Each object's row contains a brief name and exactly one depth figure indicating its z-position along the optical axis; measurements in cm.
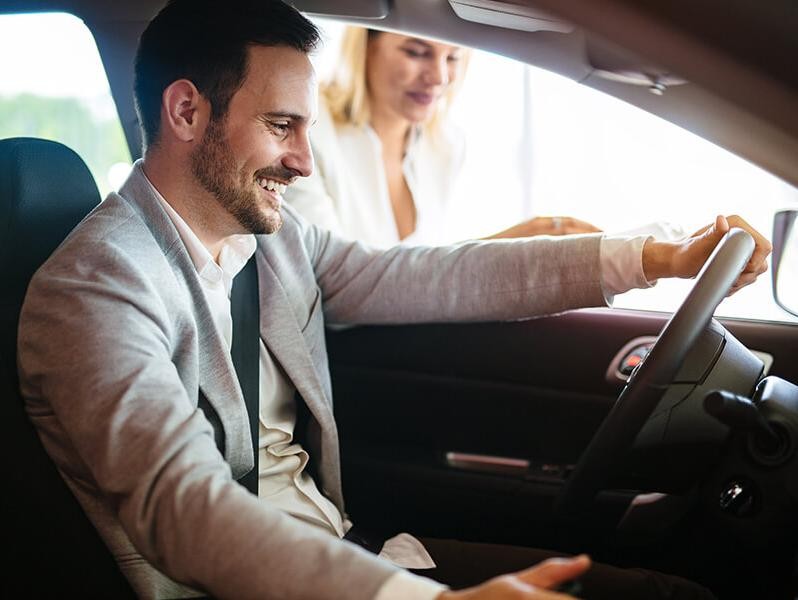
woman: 238
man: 94
